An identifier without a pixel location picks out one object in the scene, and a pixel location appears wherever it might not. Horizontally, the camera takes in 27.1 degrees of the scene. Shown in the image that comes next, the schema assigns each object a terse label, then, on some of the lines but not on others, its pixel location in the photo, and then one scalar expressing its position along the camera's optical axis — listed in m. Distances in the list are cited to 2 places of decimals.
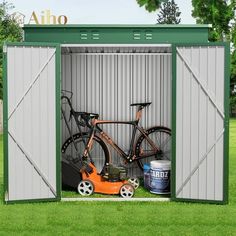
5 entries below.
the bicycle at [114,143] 8.72
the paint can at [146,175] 8.15
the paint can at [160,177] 7.79
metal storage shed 6.93
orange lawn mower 7.74
